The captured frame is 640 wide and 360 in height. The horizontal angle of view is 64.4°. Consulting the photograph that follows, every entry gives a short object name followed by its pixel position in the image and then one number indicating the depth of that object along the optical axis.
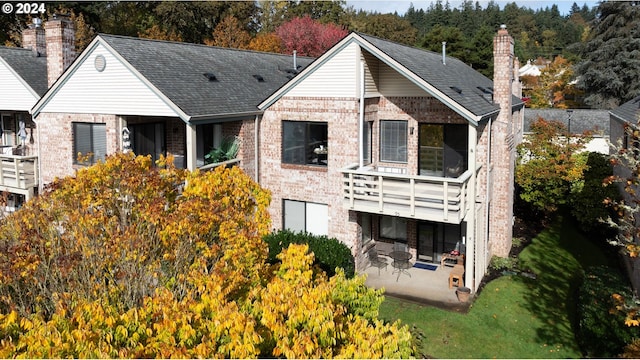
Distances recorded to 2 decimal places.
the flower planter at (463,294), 18.92
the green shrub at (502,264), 22.39
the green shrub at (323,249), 18.23
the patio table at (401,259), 20.97
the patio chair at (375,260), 21.51
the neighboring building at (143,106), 19.84
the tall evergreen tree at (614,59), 53.97
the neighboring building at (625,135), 18.80
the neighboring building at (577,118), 45.01
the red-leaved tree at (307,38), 57.88
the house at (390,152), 19.16
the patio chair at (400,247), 22.77
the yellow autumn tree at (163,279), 7.09
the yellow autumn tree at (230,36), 56.75
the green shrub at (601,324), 14.76
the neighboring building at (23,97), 24.08
